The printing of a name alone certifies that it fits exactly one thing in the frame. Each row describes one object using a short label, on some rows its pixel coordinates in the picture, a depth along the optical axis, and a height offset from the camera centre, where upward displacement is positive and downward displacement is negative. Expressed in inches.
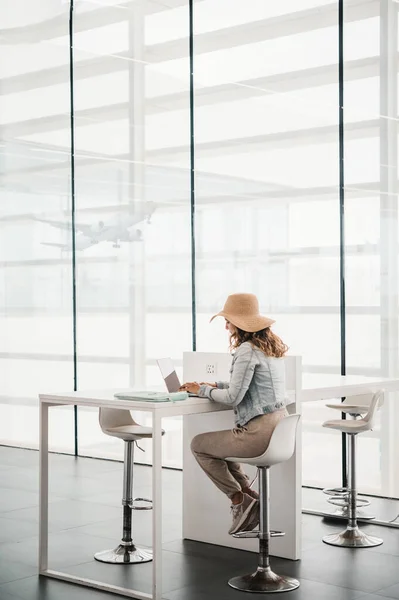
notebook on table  180.4 -20.8
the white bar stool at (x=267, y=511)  183.3 -44.4
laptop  196.7 -17.9
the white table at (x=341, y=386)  217.3 -23.7
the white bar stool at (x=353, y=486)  223.0 -49.1
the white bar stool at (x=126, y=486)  205.5 -43.8
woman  188.1 -22.7
